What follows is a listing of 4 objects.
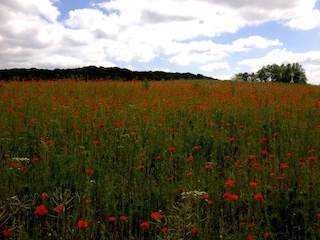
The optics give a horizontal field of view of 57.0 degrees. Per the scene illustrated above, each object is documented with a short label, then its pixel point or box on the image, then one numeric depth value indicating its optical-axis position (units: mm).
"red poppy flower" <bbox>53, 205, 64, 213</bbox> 2491
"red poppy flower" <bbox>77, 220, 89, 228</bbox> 2336
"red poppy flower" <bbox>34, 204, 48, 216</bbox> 2361
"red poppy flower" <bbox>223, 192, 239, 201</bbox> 2578
